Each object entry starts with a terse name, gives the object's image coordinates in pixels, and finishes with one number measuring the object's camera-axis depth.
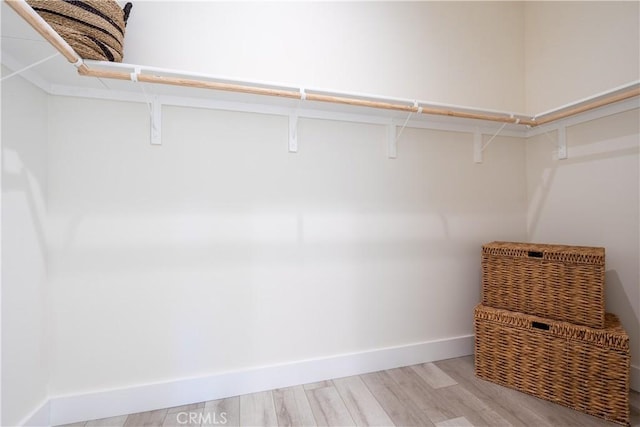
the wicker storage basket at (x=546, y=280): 1.36
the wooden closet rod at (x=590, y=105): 1.32
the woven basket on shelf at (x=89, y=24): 1.04
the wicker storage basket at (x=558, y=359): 1.27
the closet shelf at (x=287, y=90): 0.98
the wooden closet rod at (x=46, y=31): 0.76
